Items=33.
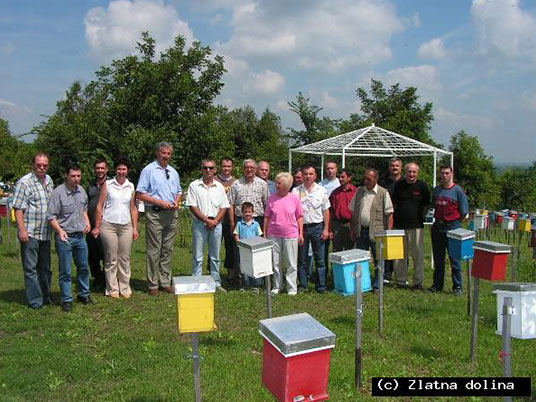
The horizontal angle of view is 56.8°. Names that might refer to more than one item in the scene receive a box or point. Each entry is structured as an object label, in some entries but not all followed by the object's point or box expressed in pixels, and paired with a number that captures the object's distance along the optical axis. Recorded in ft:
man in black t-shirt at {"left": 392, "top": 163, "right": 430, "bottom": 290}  26.58
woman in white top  23.59
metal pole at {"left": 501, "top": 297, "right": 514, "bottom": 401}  11.23
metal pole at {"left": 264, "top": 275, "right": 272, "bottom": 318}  18.60
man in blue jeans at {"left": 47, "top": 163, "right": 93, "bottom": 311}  21.74
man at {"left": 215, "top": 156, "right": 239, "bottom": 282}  27.17
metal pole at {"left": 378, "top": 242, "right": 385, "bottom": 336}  19.13
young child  25.67
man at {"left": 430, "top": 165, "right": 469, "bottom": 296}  25.52
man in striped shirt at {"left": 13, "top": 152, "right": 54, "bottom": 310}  21.48
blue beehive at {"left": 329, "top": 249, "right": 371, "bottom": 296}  18.43
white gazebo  60.49
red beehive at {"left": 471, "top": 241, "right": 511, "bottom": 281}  15.60
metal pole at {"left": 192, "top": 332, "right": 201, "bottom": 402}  11.78
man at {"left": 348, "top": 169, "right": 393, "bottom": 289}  25.98
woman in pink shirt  24.34
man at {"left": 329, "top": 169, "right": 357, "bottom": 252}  27.89
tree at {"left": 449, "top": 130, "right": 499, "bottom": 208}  109.09
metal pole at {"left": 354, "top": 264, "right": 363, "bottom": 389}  14.39
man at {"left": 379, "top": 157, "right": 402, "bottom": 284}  28.03
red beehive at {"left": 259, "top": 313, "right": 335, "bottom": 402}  9.13
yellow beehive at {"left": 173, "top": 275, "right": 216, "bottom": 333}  11.55
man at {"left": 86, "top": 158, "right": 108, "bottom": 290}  24.04
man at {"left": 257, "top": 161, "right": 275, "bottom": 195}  27.81
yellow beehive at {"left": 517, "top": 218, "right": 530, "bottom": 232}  47.93
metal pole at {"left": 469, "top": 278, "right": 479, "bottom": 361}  16.46
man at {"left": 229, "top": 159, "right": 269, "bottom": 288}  26.30
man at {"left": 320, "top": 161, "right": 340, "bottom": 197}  29.55
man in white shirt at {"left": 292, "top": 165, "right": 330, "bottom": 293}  25.79
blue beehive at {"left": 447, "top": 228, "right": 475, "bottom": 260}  20.18
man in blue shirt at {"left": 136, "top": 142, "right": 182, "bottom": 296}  24.08
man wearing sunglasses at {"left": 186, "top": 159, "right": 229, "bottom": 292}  24.72
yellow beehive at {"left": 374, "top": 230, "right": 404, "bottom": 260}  19.70
